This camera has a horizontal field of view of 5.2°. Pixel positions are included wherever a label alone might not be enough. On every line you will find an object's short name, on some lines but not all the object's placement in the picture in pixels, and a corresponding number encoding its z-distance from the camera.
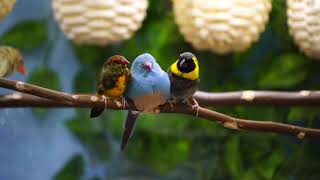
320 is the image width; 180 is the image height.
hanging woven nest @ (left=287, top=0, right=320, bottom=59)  4.42
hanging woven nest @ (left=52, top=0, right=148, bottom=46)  4.44
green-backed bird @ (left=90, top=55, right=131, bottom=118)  4.06
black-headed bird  4.10
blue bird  4.07
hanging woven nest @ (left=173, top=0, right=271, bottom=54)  4.43
